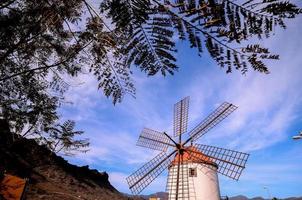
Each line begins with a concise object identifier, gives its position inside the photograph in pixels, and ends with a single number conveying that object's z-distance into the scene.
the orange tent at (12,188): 6.39
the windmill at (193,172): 11.83
